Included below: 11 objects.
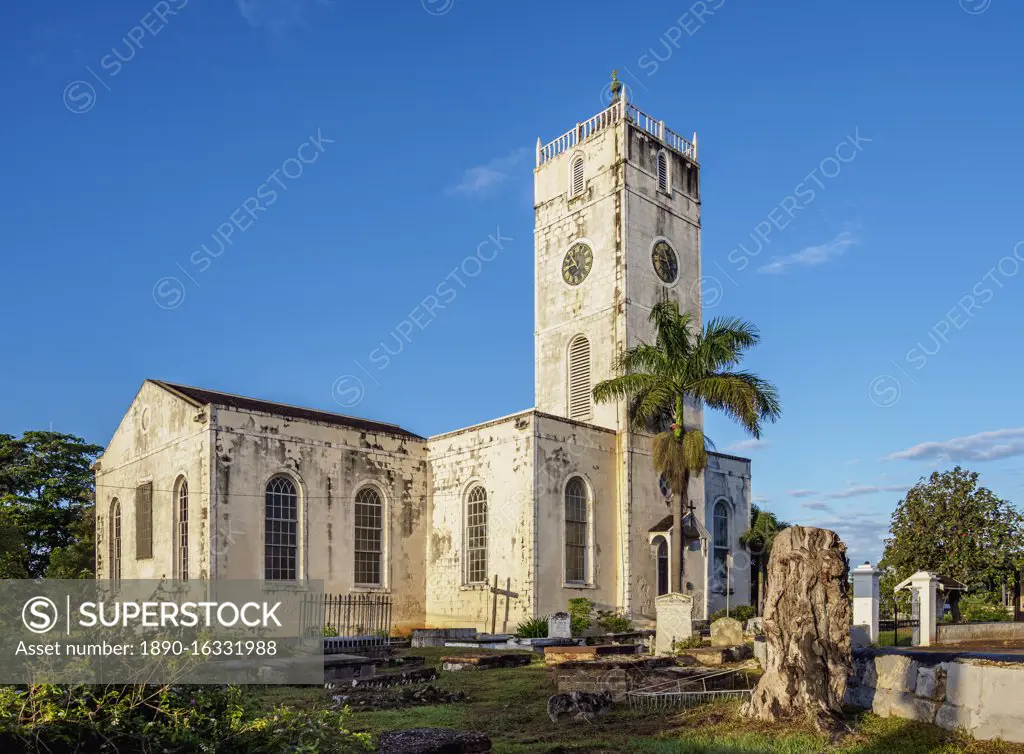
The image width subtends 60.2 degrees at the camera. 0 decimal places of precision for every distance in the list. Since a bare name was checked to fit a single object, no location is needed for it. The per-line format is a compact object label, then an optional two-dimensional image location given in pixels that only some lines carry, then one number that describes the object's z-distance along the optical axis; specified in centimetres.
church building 2622
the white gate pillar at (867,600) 1844
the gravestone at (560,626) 2314
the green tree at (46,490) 3947
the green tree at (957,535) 2930
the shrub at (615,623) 2634
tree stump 974
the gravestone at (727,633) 1805
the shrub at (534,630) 2484
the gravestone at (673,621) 1909
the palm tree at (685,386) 2609
